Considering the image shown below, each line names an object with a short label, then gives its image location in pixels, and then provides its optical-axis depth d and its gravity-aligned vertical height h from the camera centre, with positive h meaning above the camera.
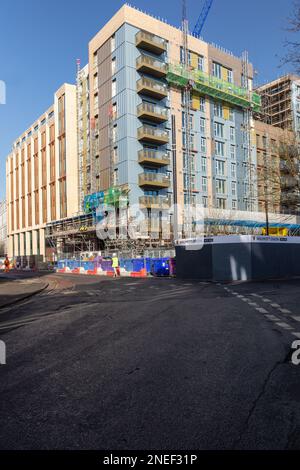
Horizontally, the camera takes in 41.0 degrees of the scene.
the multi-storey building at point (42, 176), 59.22 +11.96
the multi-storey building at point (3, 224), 92.75 +5.72
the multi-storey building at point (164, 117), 46.03 +16.07
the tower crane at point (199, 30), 72.06 +38.54
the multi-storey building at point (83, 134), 55.62 +15.90
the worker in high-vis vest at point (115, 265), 30.16 -1.53
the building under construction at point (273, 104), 59.54 +21.37
